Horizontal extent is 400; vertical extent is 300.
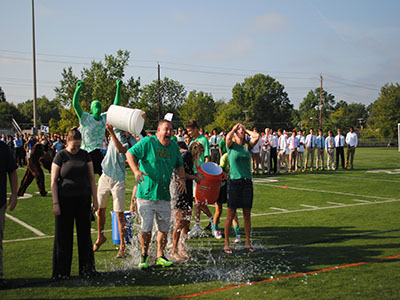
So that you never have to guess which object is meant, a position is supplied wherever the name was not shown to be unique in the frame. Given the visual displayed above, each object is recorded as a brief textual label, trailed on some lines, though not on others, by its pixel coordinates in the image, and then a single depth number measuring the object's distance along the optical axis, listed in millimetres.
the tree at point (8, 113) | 82625
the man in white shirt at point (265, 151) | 21391
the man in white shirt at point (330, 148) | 23516
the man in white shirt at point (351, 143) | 23641
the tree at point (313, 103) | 144962
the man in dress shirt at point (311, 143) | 22750
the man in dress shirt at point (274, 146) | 21266
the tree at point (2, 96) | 113850
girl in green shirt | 7016
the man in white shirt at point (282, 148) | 22322
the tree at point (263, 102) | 98000
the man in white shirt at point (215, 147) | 21336
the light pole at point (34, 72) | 29312
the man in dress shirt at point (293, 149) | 21817
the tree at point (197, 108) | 90312
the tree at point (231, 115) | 82438
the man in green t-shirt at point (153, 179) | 5797
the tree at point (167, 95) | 106875
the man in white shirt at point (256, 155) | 20366
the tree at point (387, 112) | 72188
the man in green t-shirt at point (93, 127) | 6887
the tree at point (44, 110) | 112938
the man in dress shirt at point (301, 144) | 23086
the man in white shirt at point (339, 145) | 23547
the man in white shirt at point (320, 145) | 23156
